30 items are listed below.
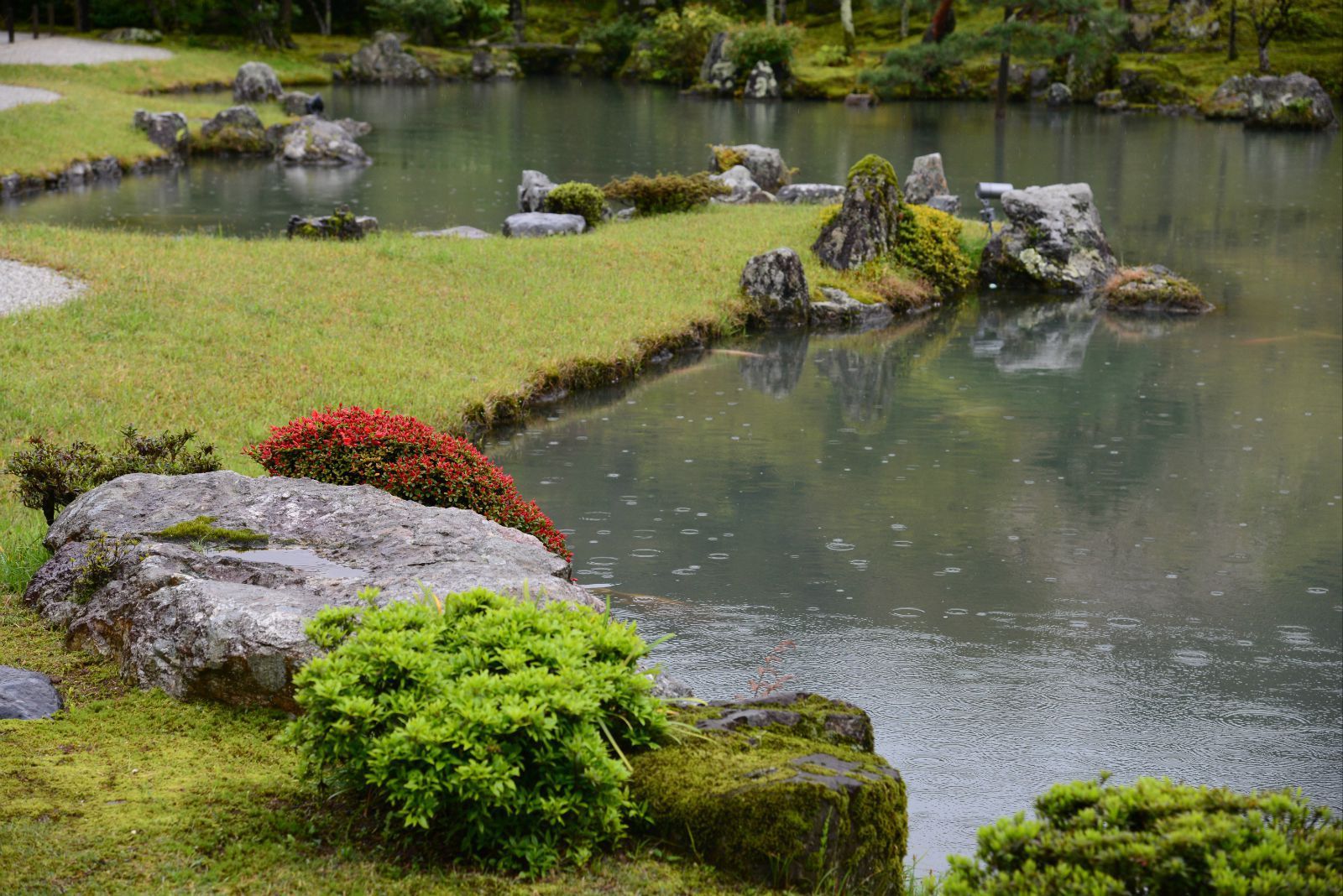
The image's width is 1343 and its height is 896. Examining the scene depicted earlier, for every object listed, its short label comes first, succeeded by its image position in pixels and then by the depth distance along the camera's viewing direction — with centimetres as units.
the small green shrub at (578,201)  3009
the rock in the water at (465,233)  2760
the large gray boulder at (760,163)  3834
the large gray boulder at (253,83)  5638
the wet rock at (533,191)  3158
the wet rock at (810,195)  3594
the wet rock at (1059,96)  6775
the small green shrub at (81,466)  990
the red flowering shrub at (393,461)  1034
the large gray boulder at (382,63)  7462
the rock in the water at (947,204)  3300
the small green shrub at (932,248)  2717
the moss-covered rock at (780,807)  539
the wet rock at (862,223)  2645
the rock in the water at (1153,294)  2573
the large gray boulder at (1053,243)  2802
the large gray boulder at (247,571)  714
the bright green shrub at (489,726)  511
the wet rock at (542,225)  2853
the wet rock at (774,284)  2402
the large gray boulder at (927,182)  3456
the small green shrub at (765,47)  7238
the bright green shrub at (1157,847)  407
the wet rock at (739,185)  3556
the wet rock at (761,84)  7162
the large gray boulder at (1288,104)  5756
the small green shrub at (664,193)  3198
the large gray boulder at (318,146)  4294
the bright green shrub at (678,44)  7731
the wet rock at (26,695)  700
